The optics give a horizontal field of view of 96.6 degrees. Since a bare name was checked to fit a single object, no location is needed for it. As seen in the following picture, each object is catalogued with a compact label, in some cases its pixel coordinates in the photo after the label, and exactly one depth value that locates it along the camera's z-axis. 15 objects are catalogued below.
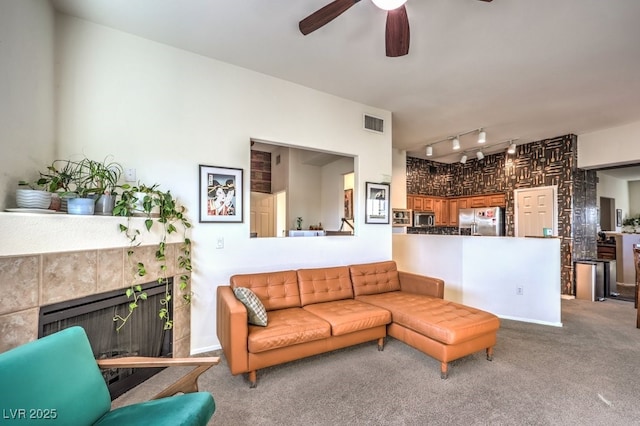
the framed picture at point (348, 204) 5.50
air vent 4.05
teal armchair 1.12
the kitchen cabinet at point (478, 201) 6.69
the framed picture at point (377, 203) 4.05
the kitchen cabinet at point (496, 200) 6.33
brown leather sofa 2.28
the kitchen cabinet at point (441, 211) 7.27
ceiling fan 1.74
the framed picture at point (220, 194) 2.92
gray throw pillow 2.41
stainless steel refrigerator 6.28
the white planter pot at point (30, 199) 1.76
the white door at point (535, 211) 5.42
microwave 6.71
